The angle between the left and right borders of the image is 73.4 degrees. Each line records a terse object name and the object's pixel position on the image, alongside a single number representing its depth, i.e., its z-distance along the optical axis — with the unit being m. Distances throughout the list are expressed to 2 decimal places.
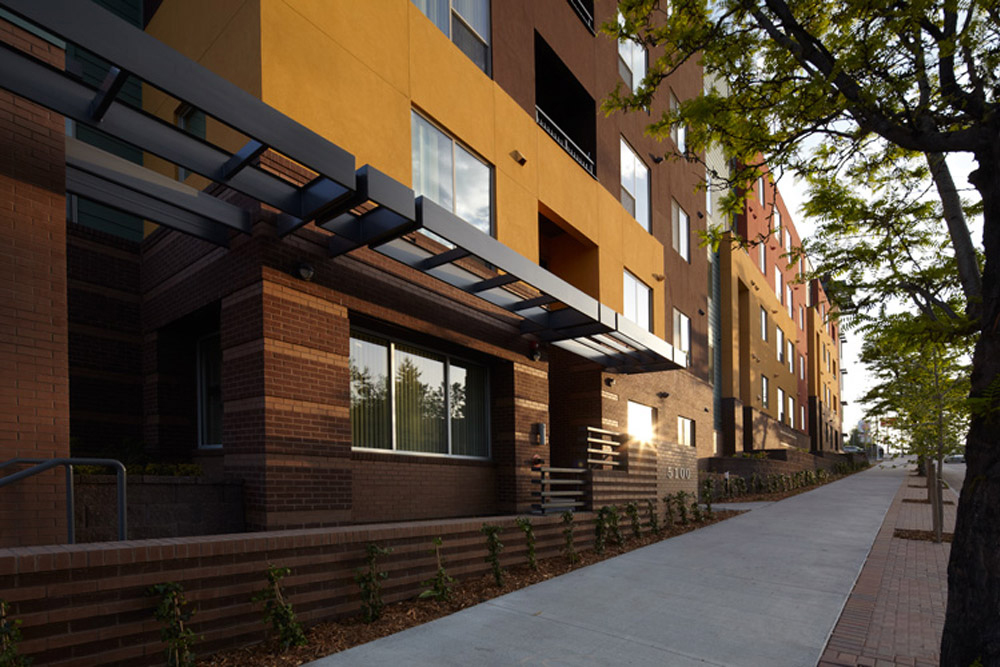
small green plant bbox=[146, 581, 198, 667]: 4.87
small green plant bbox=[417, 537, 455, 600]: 7.37
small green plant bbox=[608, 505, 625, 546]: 11.87
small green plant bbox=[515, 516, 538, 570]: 9.35
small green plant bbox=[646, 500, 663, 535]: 13.50
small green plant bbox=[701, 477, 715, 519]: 16.40
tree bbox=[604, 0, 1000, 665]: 4.57
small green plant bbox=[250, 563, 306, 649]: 5.68
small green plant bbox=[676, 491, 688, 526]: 15.21
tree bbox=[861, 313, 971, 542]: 13.26
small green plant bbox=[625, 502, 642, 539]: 12.86
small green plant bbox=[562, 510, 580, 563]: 10.26
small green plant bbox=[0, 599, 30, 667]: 4.04
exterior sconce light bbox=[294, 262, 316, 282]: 8.01
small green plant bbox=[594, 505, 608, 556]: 11.26
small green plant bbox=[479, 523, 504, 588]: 8.30
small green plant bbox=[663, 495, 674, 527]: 14.93
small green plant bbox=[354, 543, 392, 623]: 6.59
